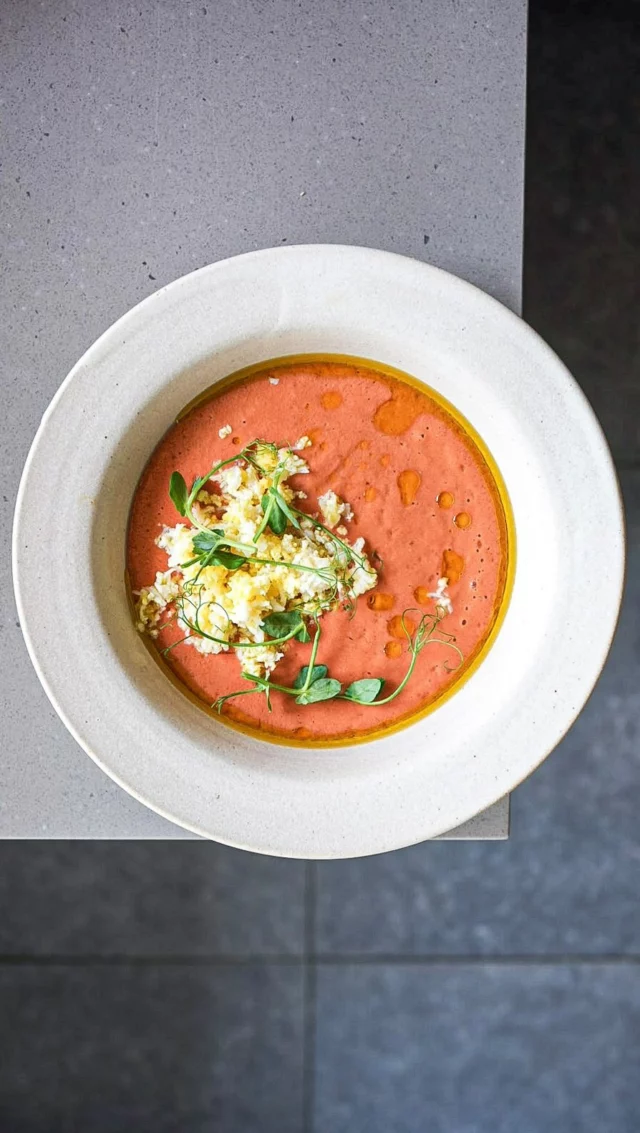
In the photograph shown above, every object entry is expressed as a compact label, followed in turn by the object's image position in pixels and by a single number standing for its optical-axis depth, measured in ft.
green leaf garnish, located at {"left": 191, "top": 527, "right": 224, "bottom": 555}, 3.24
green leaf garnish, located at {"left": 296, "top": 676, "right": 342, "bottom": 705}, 3.32
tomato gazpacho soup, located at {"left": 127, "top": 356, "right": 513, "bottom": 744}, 3.38
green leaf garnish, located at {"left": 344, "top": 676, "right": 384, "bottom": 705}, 3.37
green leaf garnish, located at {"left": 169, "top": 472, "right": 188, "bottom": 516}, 3.29
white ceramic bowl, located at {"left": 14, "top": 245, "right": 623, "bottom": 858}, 3.13
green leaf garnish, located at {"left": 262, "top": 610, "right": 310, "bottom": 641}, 3.28
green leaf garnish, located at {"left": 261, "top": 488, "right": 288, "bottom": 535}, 3.24
